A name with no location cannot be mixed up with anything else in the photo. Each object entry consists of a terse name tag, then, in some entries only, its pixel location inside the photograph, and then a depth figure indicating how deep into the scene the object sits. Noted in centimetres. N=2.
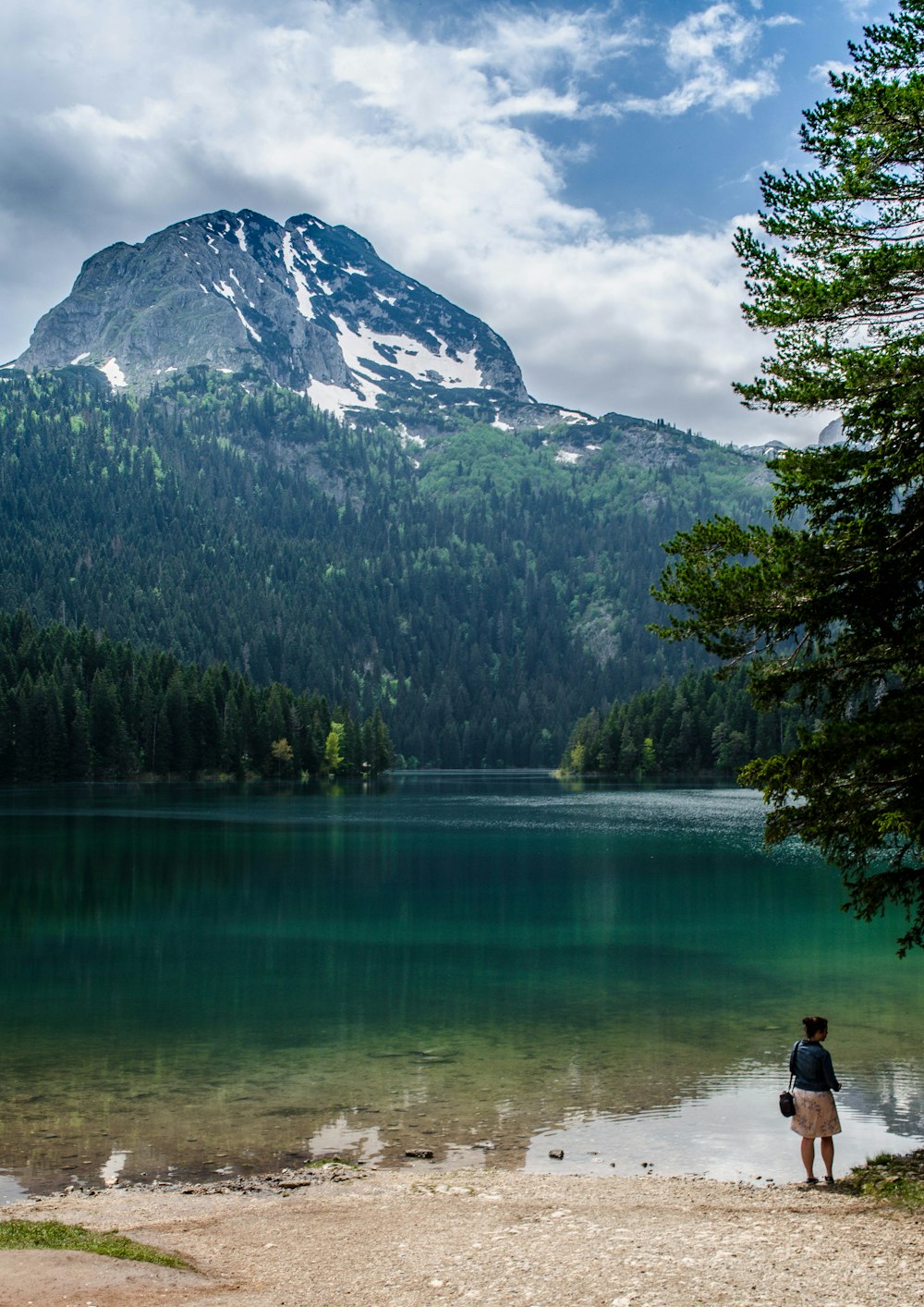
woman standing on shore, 1583
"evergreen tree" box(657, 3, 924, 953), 1502
